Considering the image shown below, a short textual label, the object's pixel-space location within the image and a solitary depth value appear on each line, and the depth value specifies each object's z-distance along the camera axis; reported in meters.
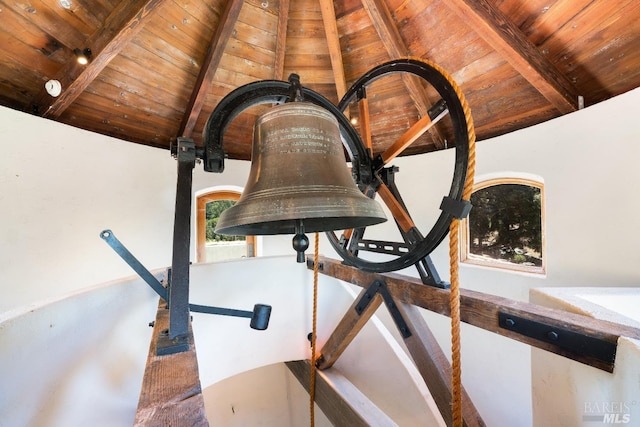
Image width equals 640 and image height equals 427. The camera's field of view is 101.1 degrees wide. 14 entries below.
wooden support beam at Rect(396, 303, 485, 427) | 1.04
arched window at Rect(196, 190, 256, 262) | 2.95
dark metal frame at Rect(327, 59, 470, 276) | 0.90
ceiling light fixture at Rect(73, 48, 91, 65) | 1.65
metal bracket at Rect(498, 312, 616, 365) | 0.62
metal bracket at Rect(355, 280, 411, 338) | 1.20
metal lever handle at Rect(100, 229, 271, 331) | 0.99
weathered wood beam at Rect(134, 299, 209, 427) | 0.47
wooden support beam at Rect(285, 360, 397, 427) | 1.50
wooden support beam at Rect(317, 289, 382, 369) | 1.45
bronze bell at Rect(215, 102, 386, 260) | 0.74
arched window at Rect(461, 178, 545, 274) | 2.08
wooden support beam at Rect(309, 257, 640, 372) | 0.64
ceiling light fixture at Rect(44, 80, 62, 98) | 1.71
